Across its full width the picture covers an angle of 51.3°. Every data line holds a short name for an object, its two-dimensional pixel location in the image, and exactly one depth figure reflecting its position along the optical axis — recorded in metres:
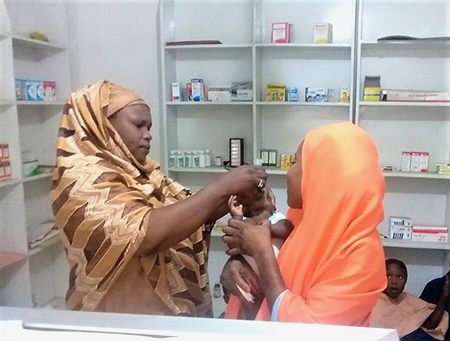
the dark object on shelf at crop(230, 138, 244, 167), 2.22
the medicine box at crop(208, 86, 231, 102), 2.16
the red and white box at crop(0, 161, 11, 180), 1.84
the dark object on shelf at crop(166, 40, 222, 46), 2.13
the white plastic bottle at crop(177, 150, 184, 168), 2.23
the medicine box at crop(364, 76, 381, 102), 2.07
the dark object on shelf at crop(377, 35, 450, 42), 1.99
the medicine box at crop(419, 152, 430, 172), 2.13
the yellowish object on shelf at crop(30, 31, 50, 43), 2.07
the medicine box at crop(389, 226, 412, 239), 2.16
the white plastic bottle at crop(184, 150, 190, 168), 2.24
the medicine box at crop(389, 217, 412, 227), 2.17
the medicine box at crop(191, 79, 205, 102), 2.18
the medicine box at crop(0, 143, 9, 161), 1.81
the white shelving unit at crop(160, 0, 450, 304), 2.12
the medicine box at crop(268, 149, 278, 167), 2.22
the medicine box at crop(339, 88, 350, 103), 2.10
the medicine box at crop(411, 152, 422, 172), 2.14
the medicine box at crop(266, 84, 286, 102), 2.15
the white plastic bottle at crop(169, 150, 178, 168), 2.23
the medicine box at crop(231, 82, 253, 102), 2.14
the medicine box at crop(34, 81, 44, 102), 2.05
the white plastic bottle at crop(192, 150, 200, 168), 2.24
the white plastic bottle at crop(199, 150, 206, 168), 2.24
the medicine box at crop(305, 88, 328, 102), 2.13
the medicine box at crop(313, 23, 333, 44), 2.09
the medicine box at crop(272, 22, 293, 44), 2.11
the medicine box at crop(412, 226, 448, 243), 2.14
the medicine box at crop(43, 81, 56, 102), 2.12
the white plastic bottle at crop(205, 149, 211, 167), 2.26
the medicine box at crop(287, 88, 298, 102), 2.15
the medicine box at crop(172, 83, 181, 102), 2.20
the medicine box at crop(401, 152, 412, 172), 2.14
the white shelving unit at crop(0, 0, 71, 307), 1.84
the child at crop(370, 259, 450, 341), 1.93
